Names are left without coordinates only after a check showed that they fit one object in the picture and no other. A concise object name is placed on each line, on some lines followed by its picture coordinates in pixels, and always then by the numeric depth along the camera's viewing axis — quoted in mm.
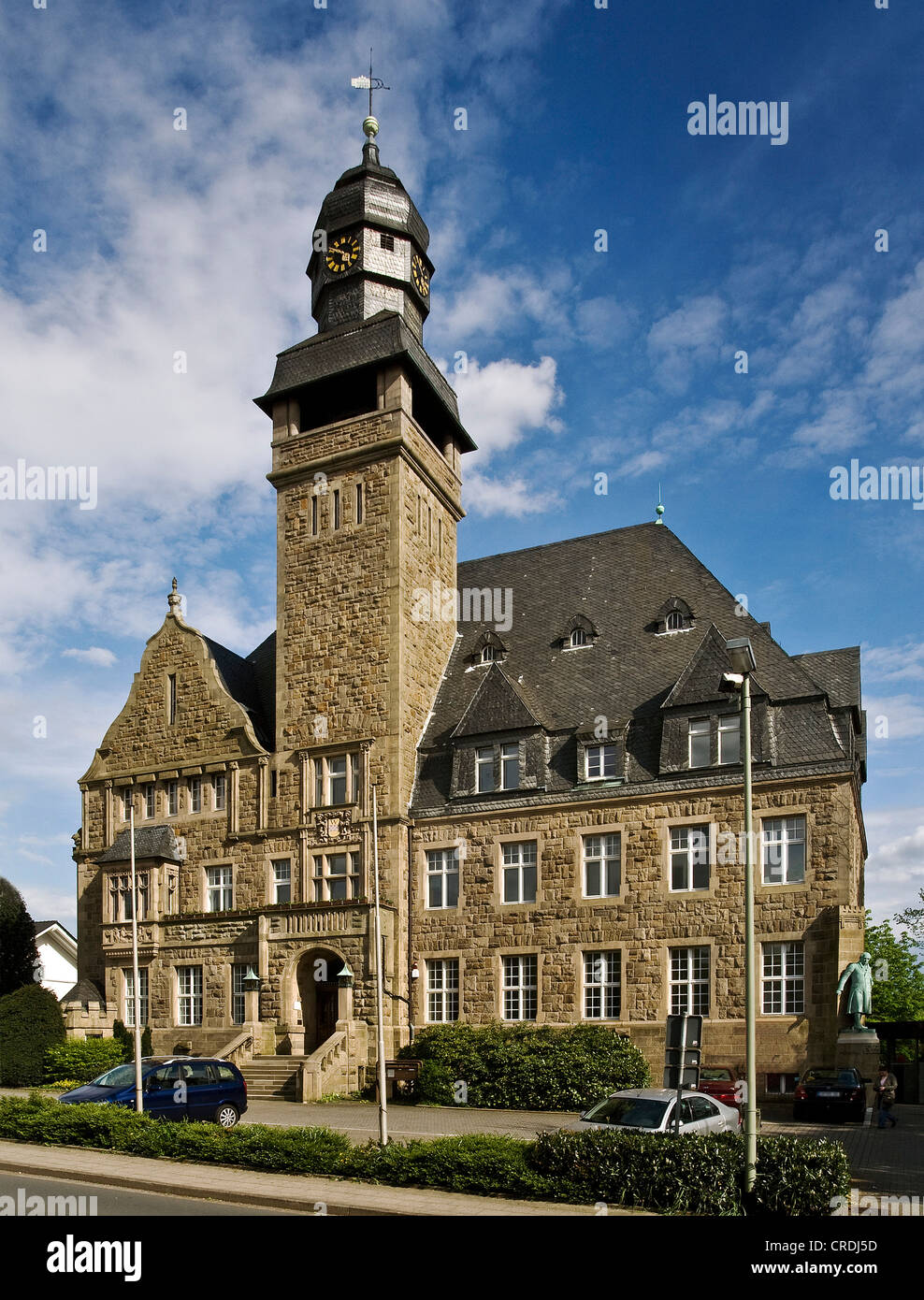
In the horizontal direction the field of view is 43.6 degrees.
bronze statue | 26359
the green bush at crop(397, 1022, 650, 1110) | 27203
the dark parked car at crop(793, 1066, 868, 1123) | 24250
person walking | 24922
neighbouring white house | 67250
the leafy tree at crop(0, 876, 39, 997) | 39781
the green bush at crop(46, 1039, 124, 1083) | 32469
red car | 22578
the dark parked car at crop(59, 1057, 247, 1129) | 21250
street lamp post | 12984
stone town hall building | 29359
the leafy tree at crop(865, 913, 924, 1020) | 67000
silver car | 15984
